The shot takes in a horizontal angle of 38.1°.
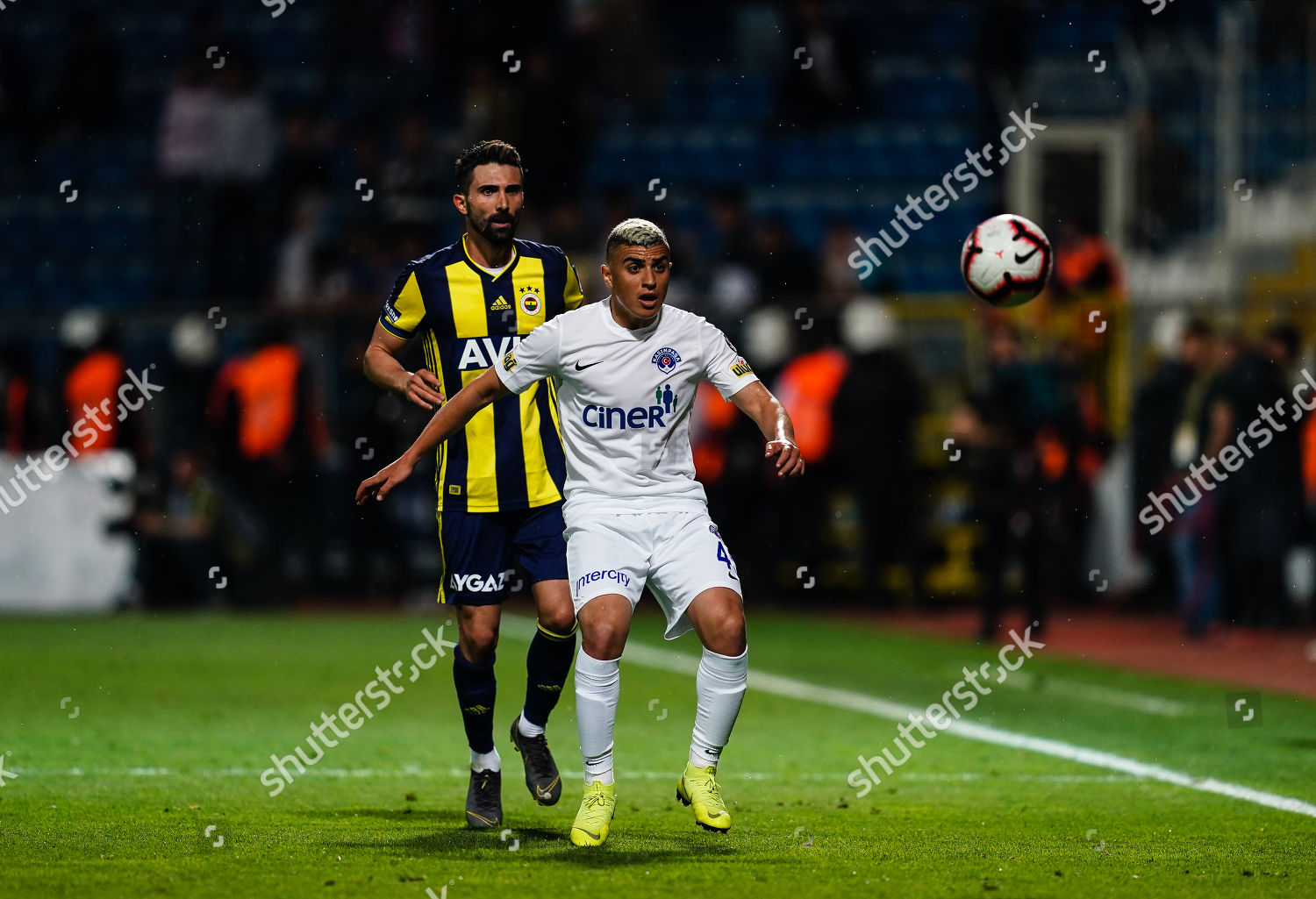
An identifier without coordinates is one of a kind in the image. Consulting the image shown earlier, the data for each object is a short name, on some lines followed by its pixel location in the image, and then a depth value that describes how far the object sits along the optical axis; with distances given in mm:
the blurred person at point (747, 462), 16422
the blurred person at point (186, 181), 18141
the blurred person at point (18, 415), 16500
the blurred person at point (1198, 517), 14500
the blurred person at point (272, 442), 16344
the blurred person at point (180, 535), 16188
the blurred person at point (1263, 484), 14258
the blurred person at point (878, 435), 16016
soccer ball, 8703
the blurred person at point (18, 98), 20078
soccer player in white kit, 6230
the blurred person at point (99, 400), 16344
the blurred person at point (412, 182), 17781
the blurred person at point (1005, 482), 13617
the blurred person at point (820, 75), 19312
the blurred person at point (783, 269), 16828
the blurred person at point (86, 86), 19578
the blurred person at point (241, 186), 18000
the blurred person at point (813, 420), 16156
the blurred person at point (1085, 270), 16969
